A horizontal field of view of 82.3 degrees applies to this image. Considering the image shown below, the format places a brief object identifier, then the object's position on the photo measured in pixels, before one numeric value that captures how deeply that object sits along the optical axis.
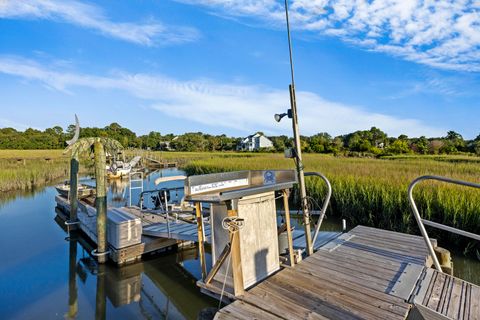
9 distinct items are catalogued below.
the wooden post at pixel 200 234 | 3.33
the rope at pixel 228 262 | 2.81
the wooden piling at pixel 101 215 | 6.49
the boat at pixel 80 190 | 12.20
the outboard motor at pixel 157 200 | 10.76
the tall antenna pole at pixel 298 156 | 3.83
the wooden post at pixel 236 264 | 2.84
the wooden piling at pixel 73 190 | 9.06
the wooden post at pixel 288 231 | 3.52
